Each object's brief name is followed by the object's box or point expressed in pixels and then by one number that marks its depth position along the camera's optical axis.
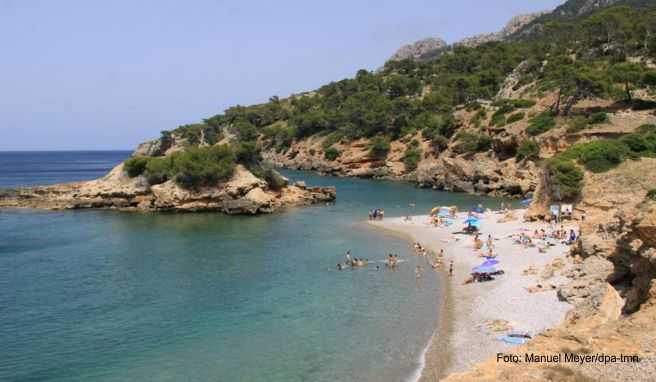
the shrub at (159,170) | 52.31
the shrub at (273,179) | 54.81
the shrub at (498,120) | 66.99
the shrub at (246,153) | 53.46
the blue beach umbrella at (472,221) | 37.47
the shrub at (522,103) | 68.00
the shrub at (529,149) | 58.56
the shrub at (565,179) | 36.38
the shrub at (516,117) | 65.69
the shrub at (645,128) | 47.85
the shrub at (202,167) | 50.62
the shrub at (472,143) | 66.81
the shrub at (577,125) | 57.19
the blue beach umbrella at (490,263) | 26.03
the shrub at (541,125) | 60.50
